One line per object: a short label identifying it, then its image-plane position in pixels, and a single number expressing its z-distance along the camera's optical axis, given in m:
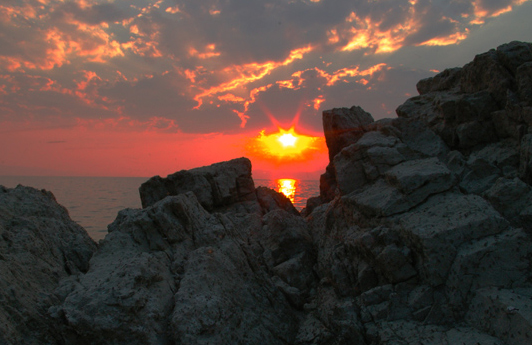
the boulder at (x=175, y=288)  9.23
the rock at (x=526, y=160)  12.36
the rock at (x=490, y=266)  9.59
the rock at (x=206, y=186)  21.95
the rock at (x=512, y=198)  11.45
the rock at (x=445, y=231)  10.38
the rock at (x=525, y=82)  13.78
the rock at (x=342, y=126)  22.66
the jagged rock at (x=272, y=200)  24.72
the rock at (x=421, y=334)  8.65
